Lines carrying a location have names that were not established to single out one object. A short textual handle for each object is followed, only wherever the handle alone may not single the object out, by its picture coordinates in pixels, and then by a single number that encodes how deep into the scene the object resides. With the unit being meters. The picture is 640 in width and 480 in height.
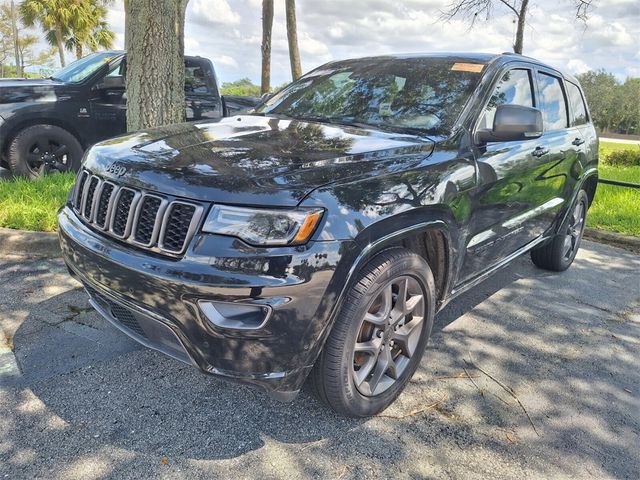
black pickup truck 6.22
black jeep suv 2.02
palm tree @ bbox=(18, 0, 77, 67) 30.39
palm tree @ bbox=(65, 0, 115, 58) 31.92
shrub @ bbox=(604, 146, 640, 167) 12.20
